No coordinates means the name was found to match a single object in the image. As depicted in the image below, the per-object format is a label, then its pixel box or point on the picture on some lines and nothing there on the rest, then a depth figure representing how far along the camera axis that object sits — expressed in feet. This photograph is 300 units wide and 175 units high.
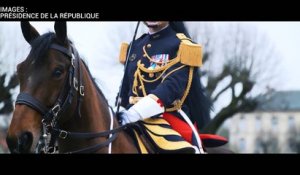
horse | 26.15
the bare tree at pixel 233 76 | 135.54
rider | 32.22
